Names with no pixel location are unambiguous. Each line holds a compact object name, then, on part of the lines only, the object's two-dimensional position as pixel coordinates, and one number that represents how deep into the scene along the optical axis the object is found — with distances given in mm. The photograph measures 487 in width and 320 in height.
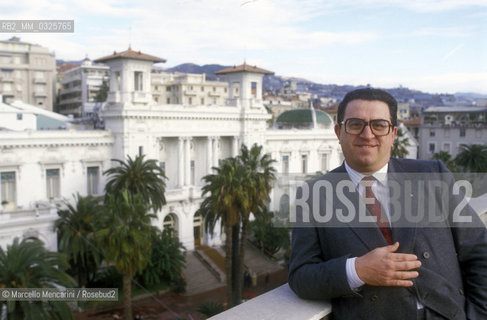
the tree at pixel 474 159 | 43031
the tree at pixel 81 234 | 26938
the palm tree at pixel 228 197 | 25781
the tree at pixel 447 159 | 42712
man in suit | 3559
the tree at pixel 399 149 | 45875
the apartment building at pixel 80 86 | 85812
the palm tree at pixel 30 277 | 14992
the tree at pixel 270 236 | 39719
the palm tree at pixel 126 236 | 21656
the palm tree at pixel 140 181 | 30031
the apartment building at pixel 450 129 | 65938
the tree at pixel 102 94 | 78250
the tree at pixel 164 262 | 31062
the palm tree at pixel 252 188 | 26453
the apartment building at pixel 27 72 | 75688
